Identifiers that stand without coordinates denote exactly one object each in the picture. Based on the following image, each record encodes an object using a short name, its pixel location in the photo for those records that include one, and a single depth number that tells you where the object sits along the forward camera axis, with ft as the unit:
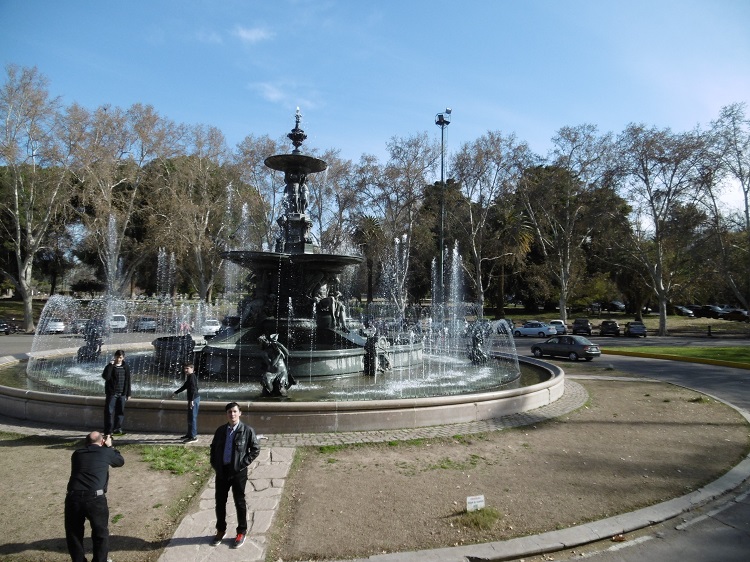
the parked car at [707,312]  199.23
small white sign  17.88
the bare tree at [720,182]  98.02
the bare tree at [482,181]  128.67
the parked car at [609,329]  132.77
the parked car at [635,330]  124.26
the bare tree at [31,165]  106.32
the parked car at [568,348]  71.97
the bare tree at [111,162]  115.34
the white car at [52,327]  111.74
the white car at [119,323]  120.95
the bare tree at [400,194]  129.49
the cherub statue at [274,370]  33.35
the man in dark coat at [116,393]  26.53
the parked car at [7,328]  112.88
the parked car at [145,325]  122.08
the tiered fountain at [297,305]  44.78
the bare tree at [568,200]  126.62
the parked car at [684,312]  205.49
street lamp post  106.11
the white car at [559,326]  127.52
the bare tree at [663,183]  108.78
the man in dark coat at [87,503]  13.34
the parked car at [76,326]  112.96
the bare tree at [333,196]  139.74
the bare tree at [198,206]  126.31
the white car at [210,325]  108.17
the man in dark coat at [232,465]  15.52
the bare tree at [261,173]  135.74
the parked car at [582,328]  127.95
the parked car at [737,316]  171.01
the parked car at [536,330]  127.54
